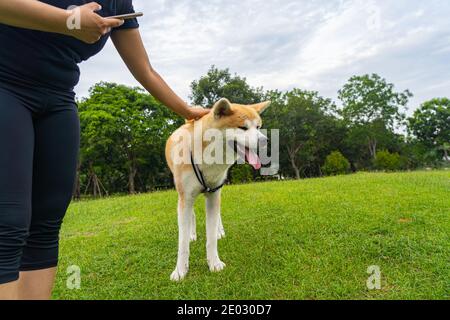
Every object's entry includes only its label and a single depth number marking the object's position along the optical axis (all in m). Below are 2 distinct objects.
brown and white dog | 2.86
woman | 1.12
